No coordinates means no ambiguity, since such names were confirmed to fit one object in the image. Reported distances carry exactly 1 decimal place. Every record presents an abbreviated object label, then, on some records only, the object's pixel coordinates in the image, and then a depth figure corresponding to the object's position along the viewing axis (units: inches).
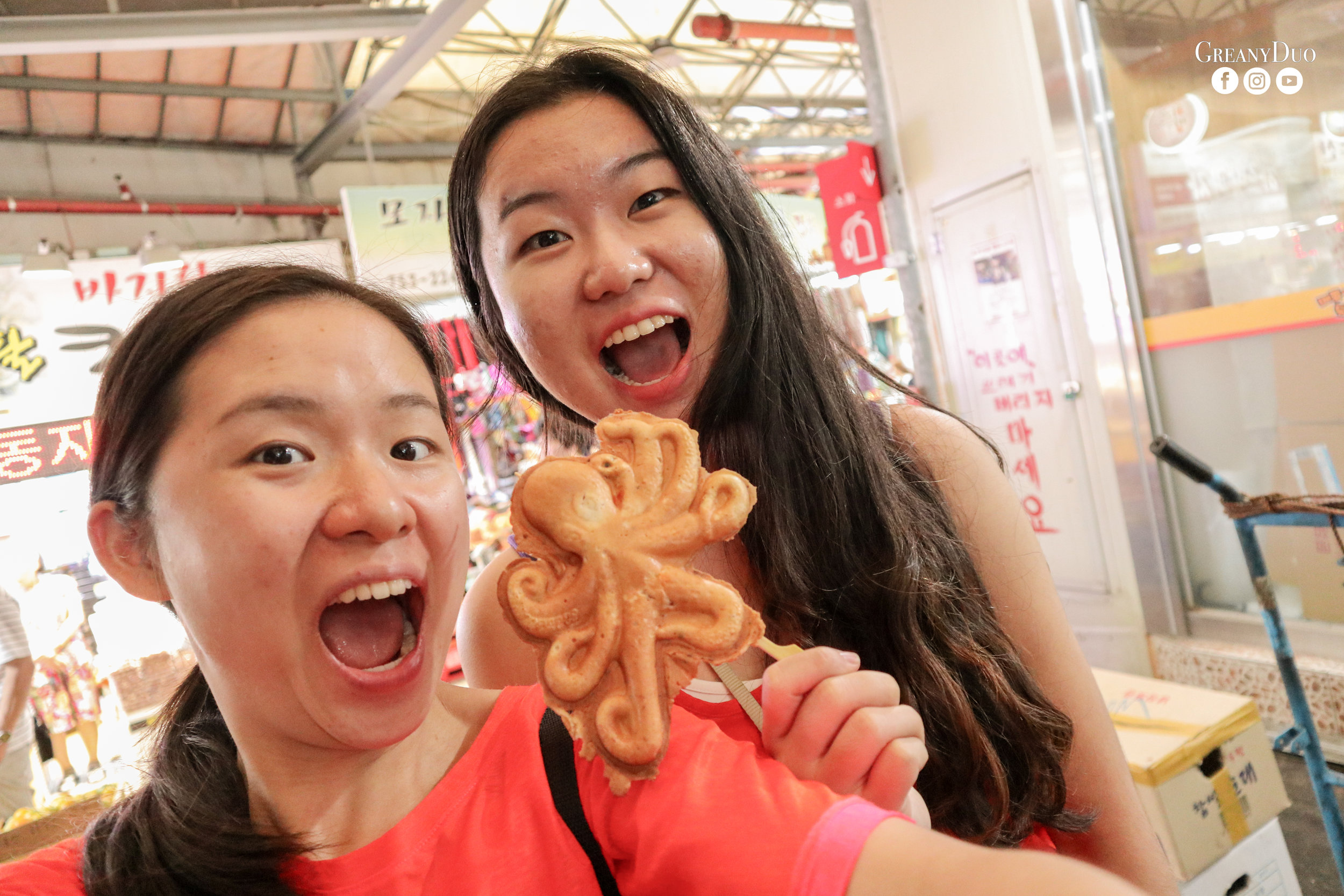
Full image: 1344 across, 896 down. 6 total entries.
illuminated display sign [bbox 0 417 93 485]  183.3
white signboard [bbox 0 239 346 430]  197.0
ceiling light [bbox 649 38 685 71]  242.8
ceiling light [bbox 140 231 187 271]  221.1
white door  177.6
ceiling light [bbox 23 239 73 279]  204.5
